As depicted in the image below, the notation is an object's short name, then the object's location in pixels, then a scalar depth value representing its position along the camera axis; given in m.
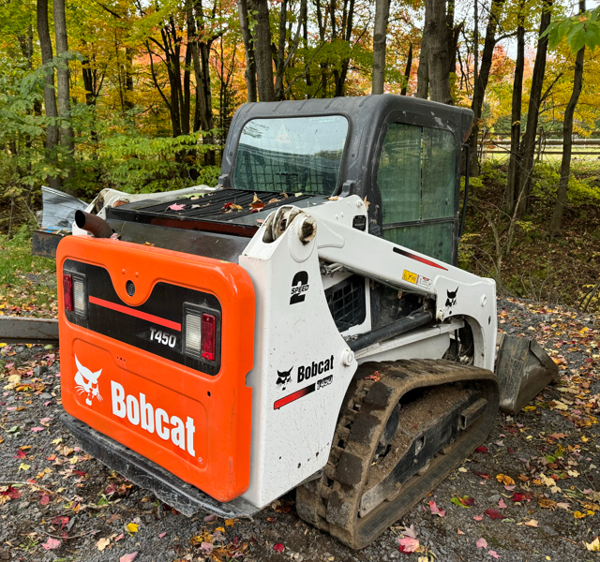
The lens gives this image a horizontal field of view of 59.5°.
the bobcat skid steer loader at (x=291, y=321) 2.28
